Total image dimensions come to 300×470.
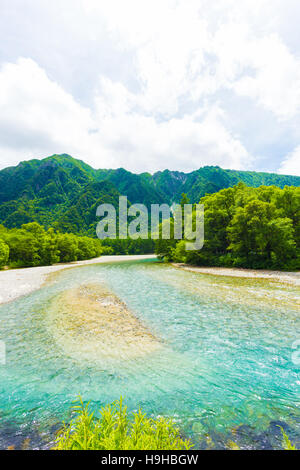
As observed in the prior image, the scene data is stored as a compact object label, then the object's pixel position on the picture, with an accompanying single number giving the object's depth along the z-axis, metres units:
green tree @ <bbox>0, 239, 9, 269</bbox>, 47.06
